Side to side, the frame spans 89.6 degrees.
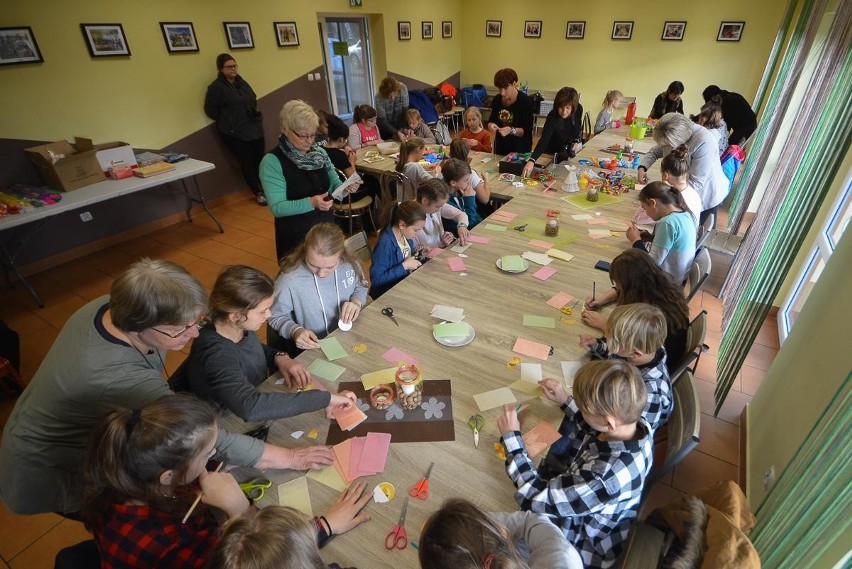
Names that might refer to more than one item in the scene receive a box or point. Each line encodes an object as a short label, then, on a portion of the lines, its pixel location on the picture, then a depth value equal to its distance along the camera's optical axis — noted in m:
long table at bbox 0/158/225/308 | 3.69
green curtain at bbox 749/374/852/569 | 1.06
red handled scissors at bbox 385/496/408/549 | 1.24
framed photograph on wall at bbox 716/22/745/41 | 7.28
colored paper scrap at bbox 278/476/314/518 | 1.36
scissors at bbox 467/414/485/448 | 1.56
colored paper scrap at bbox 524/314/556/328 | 2.11
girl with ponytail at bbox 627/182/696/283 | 2.53
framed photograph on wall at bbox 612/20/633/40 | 8.02
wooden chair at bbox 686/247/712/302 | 2.42
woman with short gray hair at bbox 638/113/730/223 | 3.45
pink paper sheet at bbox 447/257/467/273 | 2.62
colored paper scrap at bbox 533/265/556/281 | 2.51
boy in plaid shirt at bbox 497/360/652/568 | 1.29
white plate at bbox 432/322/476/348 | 1.98
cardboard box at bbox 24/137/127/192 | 4.04
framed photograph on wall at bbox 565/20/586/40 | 8.38
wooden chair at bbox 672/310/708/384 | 1.85
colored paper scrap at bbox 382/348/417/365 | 1.91
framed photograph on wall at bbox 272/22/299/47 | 5.93
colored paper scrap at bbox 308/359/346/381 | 1.85
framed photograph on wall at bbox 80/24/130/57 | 4.38
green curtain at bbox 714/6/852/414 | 2.12
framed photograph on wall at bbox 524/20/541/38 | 8.77
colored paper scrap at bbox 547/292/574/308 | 2.26
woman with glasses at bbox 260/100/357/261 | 2.67
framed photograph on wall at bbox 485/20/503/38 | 9.14
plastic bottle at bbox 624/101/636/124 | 6.23
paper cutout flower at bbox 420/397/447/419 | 1.65
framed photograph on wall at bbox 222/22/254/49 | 5.41
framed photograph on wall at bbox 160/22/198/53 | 4.89
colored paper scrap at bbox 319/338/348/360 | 1.96
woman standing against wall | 5.35
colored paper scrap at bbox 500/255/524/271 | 2.56
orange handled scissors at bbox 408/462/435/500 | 1.36
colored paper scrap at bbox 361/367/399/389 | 1.79
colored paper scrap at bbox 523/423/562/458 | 1.50
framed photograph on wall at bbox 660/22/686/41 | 7.64
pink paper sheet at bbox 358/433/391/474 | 1.46
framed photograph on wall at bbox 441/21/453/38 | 9.05
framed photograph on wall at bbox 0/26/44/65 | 3.88
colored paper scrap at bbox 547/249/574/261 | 2.71
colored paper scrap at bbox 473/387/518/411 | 1.68
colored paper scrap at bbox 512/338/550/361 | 1.92
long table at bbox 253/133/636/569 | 1.34
